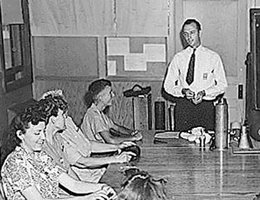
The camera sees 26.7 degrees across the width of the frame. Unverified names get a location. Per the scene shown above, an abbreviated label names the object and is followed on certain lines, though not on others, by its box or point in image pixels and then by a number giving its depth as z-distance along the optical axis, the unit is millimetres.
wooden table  2756
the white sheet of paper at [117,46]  5438
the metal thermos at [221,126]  3467
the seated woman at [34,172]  2648
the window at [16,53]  5062
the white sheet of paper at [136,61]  5438
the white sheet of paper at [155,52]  5387
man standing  4359
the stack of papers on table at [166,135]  3771
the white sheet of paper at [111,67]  5492
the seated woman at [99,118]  4027
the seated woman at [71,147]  3174
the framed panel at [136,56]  5395
